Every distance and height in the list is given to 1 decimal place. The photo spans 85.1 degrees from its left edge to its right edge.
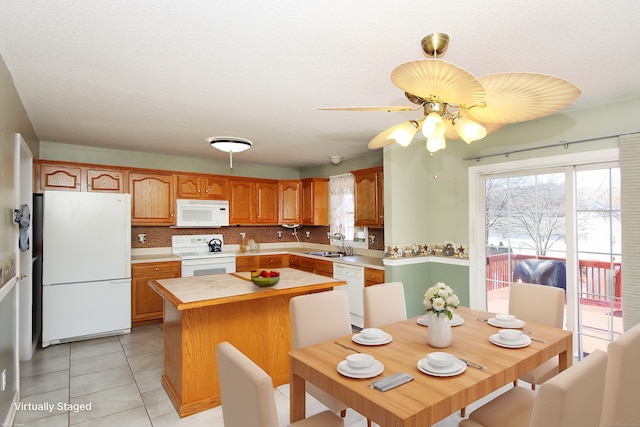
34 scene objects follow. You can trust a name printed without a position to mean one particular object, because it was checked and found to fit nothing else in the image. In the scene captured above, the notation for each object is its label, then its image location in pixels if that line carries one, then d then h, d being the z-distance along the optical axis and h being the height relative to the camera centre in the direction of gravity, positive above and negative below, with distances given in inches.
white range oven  187.9 -20.1
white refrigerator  147.4 -20.1
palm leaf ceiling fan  50.8 +20.2
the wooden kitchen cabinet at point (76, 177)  159.9 +20.9
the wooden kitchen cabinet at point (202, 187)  199.0 +19.1
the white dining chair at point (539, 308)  87.6 -25.6
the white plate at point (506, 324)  83.7 -25.9
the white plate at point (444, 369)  57.5 -25.6
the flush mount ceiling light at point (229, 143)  158.6 +34.7
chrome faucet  214.0 -11.0
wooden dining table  49.6 -26.6
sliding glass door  117.3 -8.6
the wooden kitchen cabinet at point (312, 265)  187.2 -26.8
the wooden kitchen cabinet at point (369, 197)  176.6 +11.2
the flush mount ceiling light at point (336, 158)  201.8 +35.3
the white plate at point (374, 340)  73.4 -26.1
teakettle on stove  215.3 -16.5
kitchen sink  203.0 -21.5
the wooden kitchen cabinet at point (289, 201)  233.9 +12.0
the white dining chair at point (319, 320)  82.5 -25.3
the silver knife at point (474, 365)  60.3 -26.1
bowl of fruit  103.8 -17.6
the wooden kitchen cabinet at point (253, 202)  218.2 +11.3
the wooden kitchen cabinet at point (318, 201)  225.3 +11.6
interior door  131.9 -24.8
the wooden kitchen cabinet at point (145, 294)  172.4 -36.9
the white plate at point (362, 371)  57.7 -25.8
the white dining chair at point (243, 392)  40.4 -21.4
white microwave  198.1 +3.7
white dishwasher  168.2 -34.4
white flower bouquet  70.0 -16.9
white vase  70.6 -23.0
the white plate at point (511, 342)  70.6 -25.7
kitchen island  97.0 -32.8
